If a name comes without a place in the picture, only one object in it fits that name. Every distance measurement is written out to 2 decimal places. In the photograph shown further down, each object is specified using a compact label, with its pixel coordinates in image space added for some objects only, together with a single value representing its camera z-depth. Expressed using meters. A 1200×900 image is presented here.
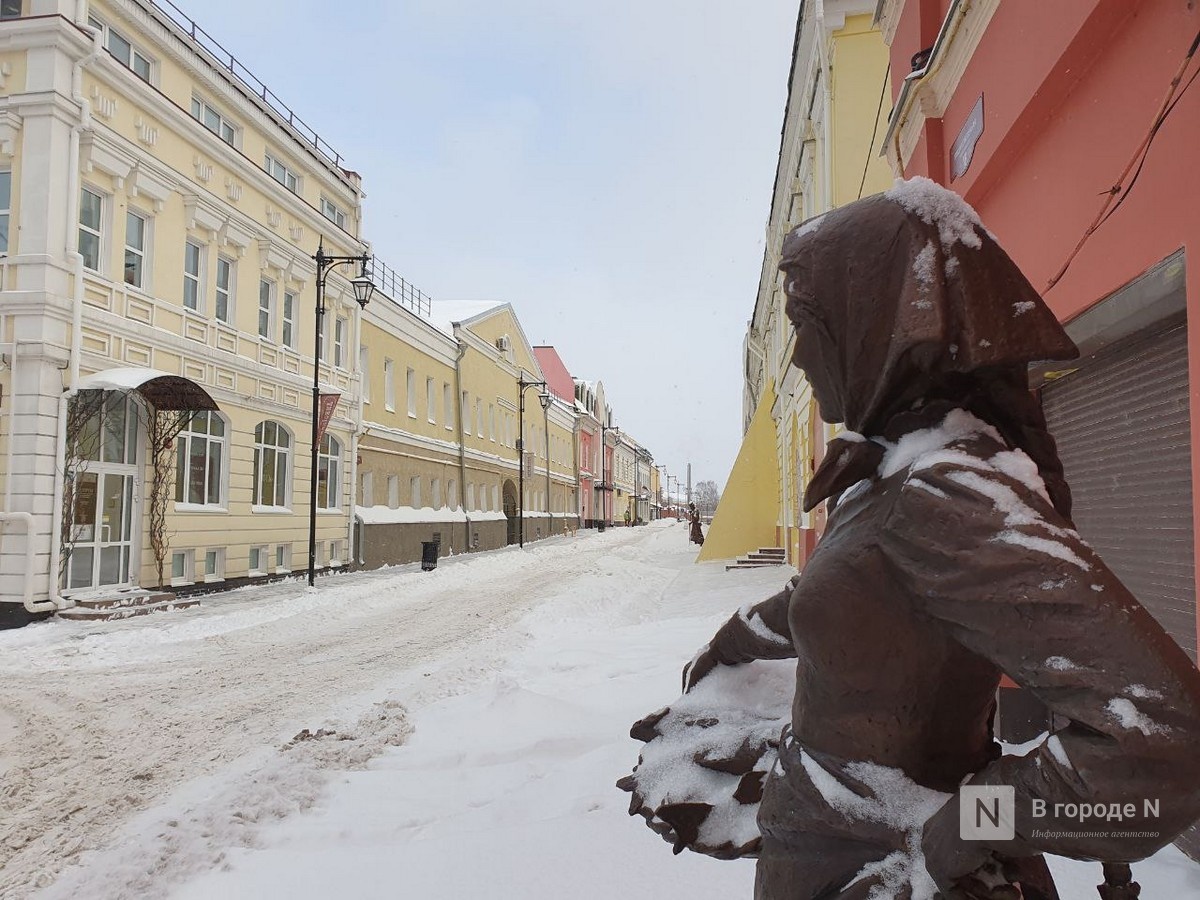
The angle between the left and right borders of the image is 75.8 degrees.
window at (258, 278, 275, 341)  18.38
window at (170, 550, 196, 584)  15.12
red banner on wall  18.27
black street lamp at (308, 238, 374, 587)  16.80
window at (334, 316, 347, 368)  21.88
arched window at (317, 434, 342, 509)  20.61
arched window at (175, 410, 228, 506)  15.19
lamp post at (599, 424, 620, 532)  70.31
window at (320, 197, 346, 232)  21.92
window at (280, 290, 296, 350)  19.41
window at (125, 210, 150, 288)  14.10
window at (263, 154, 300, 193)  19.23
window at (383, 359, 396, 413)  24.64
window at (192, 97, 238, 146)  16.55
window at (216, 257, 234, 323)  16.94
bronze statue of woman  0.85
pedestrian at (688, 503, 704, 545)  32.09
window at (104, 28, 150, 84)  14.22
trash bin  21.12
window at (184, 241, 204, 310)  15.79
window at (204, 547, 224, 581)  15.91
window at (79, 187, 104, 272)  13.08
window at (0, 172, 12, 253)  12.38
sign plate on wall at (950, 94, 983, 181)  5.30
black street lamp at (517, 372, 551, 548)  29.50
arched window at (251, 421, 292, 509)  17.73
